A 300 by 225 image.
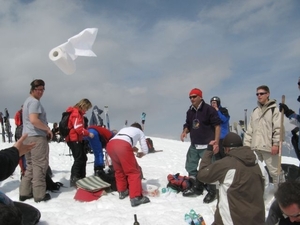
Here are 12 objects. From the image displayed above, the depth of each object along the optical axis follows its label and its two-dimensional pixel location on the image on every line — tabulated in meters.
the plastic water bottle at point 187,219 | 4.07
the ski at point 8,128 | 16.42
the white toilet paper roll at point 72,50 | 4.53
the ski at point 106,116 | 14.87
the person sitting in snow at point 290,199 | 1.91
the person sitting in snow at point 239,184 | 3.16
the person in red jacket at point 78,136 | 5.64
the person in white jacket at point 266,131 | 4.80
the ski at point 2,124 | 16.69
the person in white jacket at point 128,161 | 4.95
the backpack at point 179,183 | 5.61
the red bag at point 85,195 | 5.20
